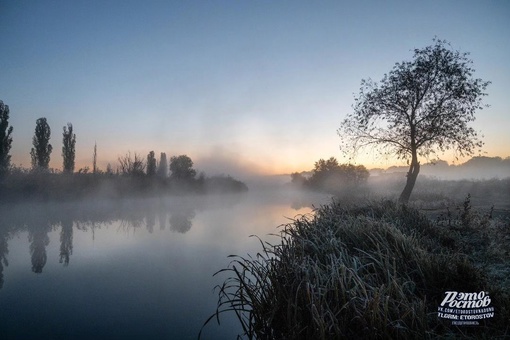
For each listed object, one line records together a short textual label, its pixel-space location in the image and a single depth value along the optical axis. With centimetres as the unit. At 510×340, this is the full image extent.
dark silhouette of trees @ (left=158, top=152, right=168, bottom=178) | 6148
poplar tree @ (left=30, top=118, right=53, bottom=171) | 3512
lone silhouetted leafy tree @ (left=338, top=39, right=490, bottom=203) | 1323
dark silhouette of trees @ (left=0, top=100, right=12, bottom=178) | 2749
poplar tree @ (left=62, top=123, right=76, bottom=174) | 3781
